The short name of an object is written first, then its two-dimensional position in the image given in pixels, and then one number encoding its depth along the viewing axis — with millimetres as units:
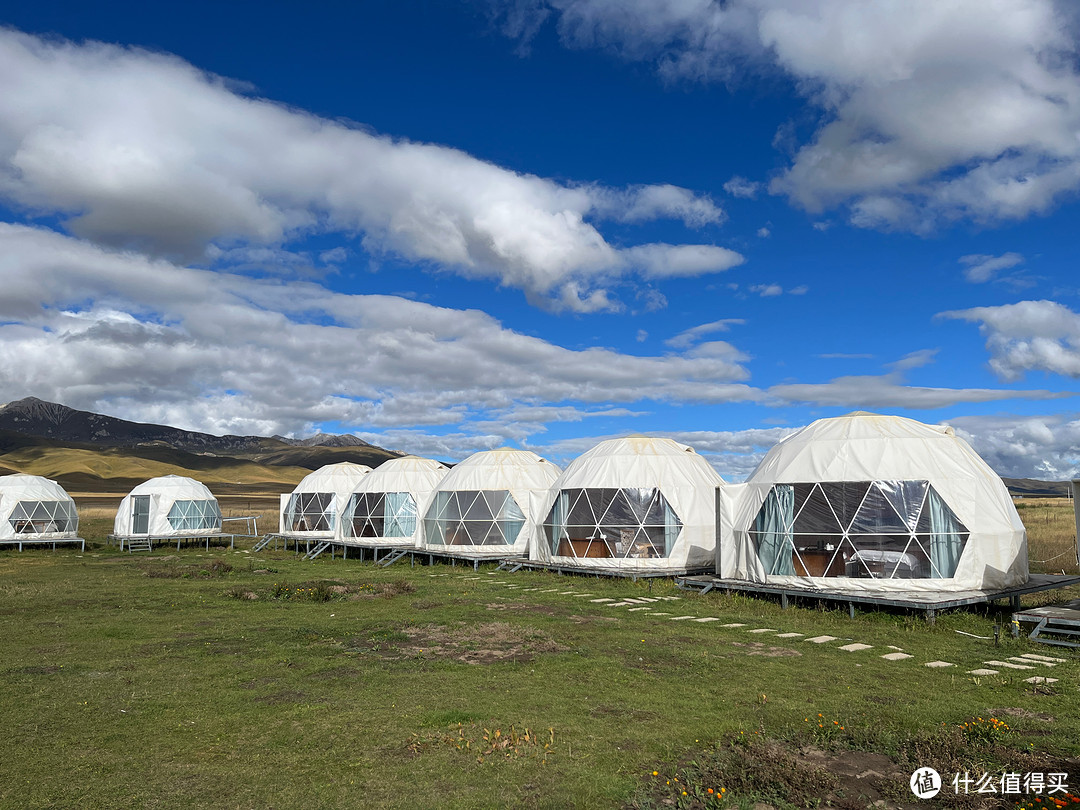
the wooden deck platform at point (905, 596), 13523
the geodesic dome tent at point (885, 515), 14859
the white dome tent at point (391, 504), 31422
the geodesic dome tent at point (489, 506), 26516
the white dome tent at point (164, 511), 37344
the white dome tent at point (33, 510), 34656
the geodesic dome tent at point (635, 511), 20953
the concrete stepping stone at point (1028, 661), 10145
